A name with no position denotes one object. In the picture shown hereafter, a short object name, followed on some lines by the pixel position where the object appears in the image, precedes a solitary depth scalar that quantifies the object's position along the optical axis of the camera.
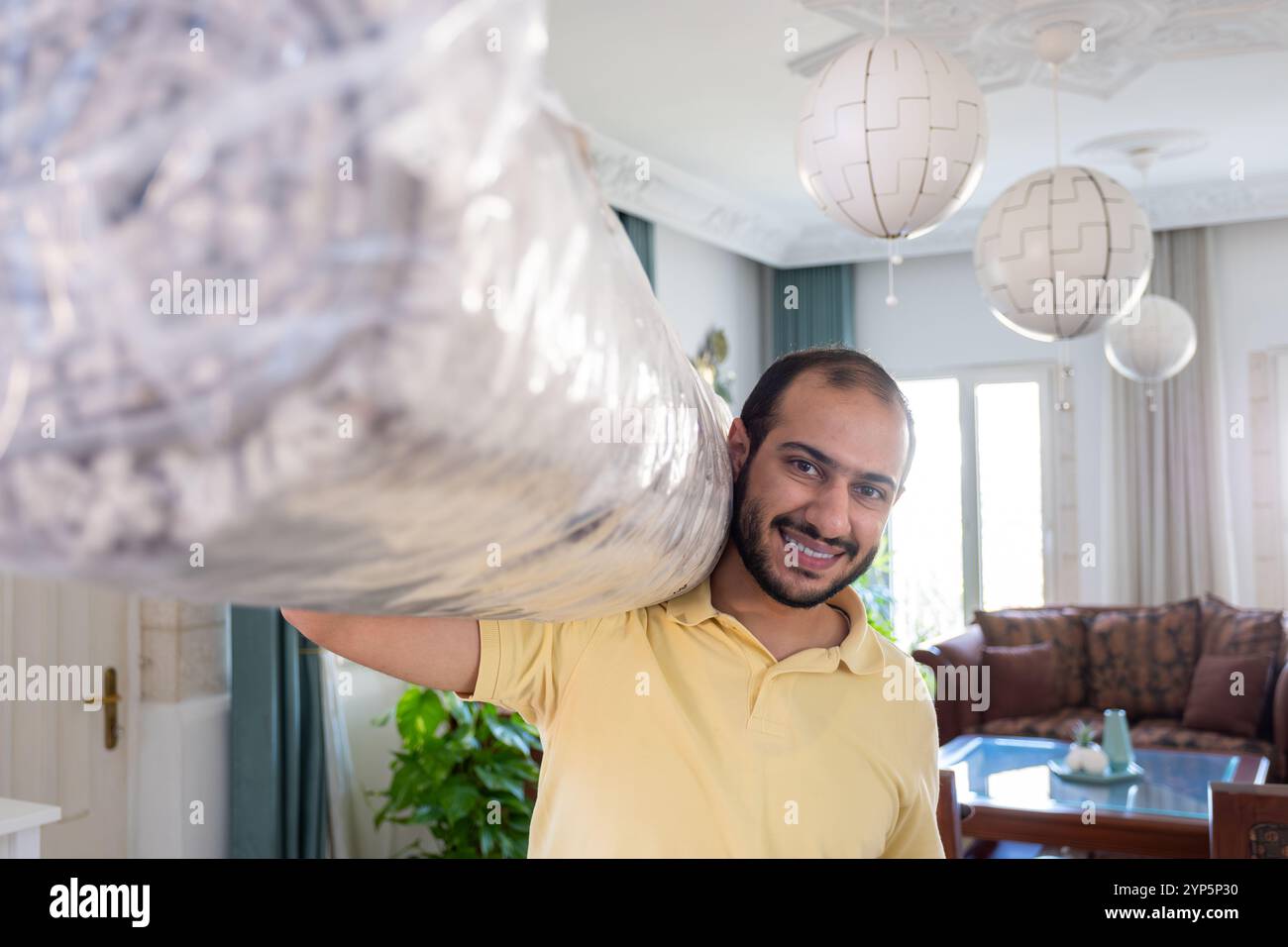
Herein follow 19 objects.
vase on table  4.20
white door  3.13
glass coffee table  3.60
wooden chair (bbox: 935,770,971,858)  2.43
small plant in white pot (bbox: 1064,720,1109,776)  4.08
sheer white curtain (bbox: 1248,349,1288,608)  6.44
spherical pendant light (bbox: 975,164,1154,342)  2.79
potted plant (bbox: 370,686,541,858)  3.61
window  7.10
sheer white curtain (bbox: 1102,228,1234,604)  6.55
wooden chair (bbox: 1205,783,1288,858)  2.27
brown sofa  5.29
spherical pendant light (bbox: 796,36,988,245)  2.25
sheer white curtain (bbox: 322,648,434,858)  3.86
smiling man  0.87
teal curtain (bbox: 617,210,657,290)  5.87
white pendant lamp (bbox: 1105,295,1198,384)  5.12
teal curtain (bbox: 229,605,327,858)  3.53
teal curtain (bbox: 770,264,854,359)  7.61
